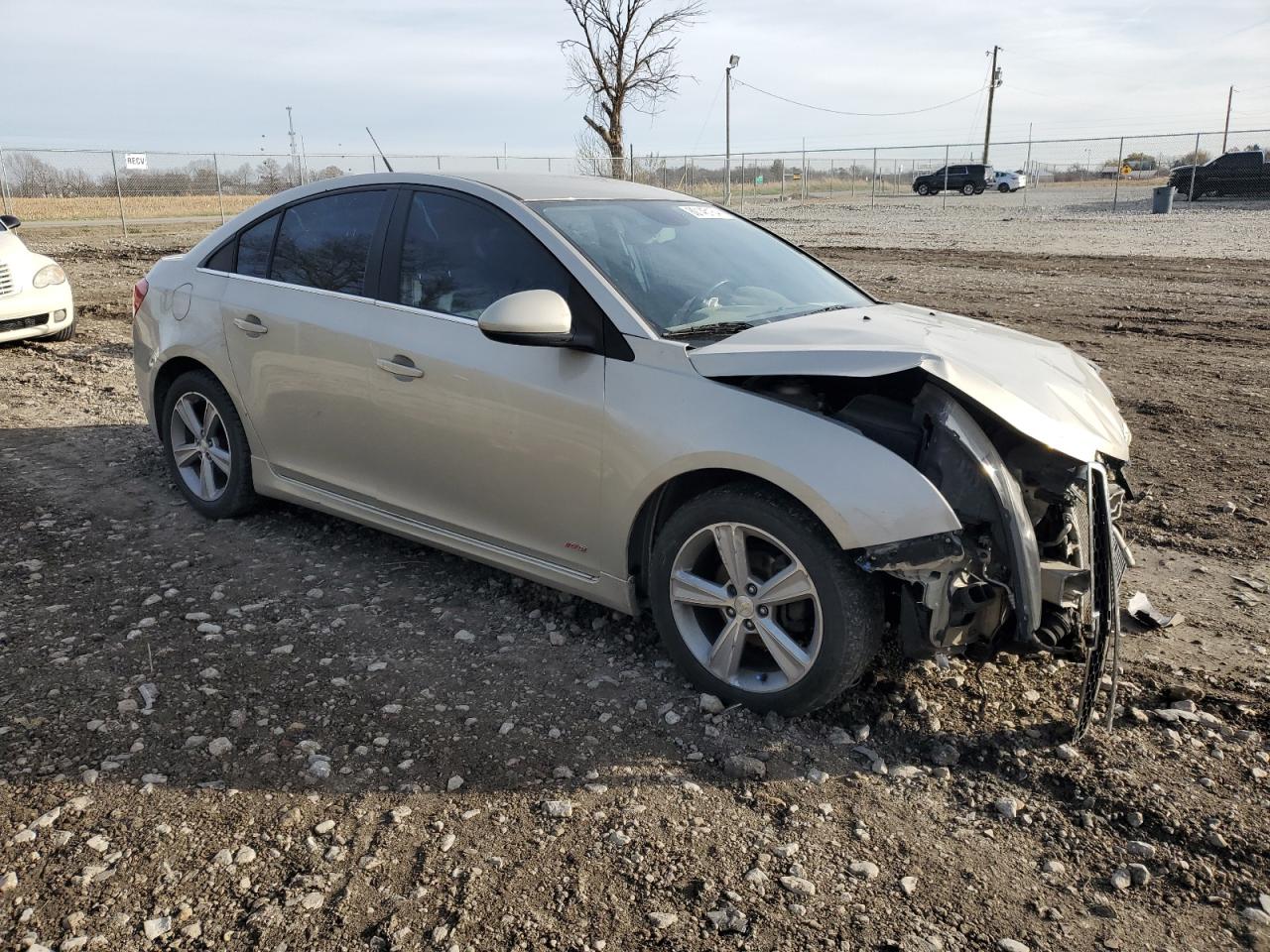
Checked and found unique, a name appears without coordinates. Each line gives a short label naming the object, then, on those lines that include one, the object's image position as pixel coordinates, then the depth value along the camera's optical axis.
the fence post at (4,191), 26.27
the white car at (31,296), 10.19
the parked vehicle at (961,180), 45.38
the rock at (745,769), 3.22
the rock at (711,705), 3.56
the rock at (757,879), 2.74
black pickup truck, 32.44
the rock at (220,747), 3.34
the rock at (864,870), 2.77
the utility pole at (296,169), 32.44
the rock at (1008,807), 3.03
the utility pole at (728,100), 53.00
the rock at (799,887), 2.71
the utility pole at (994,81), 55.66
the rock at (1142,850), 2.84
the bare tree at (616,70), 40.75
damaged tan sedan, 3.18
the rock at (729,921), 2.58
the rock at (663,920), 2.59
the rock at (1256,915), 2.59
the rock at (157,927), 2.54
